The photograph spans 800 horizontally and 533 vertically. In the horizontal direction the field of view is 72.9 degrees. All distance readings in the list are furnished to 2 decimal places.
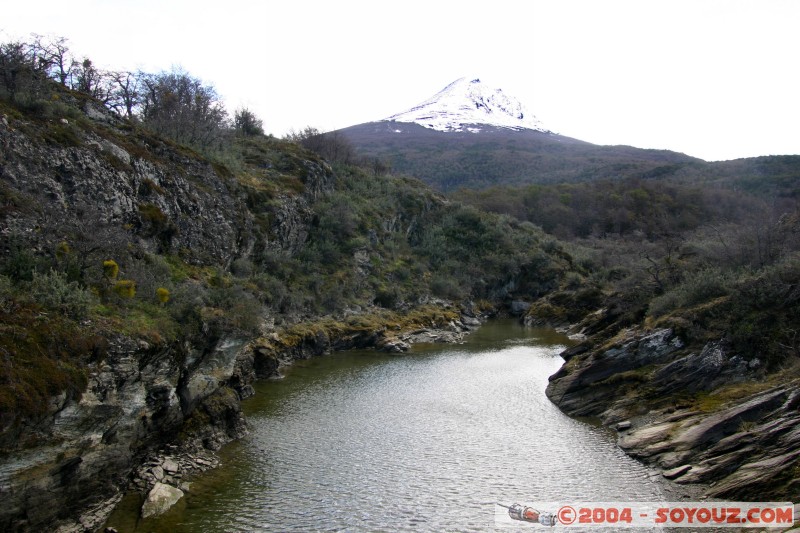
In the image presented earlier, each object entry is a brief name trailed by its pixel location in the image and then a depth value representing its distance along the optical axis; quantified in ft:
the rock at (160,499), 53.71
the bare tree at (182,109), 157.17
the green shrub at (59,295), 54.19
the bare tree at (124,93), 160.66
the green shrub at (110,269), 67.82
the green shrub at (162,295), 71.33
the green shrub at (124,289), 66.18
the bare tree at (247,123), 238.89
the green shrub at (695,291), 94.58
